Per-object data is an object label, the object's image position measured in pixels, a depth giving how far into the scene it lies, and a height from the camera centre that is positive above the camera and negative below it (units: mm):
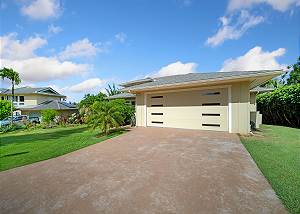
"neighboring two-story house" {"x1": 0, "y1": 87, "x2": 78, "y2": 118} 18634 +1133
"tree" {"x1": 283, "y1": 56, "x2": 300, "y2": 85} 23417 +5855
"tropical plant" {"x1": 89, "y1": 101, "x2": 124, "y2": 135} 7601 -498
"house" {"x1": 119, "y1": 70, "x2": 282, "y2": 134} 6988 +273
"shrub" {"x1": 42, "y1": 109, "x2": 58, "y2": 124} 13555 -882
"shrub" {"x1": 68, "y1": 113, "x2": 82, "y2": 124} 15178 -1334
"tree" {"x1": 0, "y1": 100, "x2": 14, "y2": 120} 13555 -188
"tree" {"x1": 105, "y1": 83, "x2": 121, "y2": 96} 27012 +3637
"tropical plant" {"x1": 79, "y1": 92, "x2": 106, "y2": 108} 14347 +867
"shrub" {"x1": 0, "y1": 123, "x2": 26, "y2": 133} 12635 -1980
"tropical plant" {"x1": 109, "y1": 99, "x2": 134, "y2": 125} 8159 -293
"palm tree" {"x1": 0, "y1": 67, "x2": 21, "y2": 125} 14907 +3544
